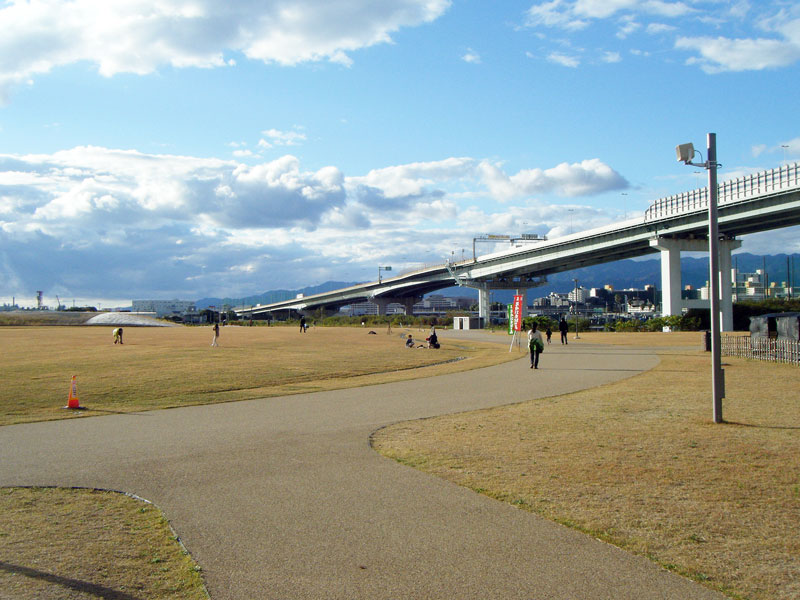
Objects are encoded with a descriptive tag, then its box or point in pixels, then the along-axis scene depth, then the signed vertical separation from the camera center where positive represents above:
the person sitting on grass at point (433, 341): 39.72 -1.71
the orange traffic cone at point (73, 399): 15.74 -2.05
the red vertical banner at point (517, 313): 37.78 +0.03
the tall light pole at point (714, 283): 11.79 +0.54
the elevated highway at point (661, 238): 52.88 +8.26
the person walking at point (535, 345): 24.86 -1.26
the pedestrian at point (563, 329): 44.19 -1.13
